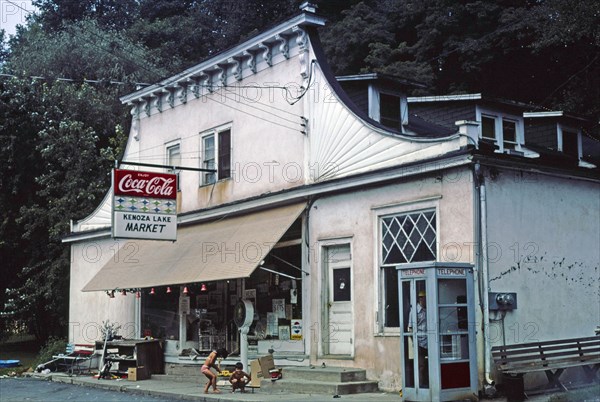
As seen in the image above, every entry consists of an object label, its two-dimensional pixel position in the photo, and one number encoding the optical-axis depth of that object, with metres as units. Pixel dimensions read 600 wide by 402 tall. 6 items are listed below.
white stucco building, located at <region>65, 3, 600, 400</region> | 15.12
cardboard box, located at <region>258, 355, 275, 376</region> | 17.97
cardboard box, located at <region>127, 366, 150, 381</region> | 21.84
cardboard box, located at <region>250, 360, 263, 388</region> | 17.90
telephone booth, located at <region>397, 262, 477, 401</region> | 14.16
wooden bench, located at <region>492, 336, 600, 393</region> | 14.40
